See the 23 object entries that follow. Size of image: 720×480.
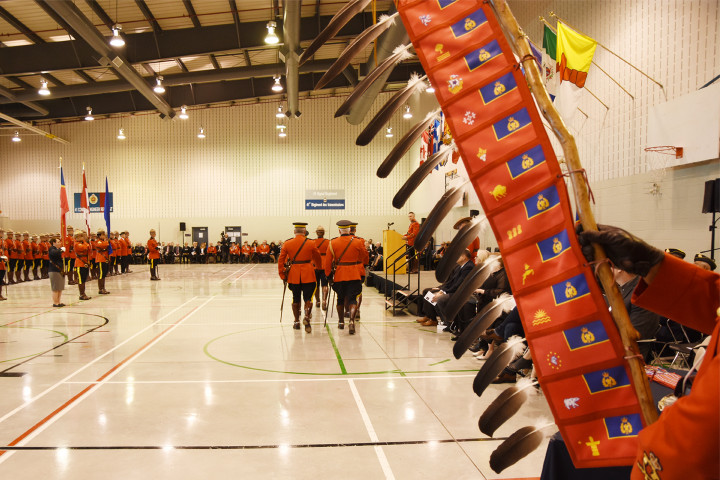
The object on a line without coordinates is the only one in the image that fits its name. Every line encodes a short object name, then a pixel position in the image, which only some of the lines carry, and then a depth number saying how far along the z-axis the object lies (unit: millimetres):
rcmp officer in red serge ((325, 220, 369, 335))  7887
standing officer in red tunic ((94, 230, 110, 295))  12969
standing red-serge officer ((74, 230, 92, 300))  11492
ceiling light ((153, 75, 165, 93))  16188
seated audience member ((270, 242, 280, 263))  26484
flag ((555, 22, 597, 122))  7889
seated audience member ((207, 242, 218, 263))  26391
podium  15100
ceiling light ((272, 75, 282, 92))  17725
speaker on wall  6109
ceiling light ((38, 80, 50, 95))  15215
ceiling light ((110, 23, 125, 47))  11750
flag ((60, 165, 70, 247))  10672
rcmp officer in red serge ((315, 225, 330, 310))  8822
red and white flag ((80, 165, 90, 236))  12602
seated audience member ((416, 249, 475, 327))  6546
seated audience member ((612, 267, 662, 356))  3406
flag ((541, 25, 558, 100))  8852
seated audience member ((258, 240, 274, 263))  26438
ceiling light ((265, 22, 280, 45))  11242
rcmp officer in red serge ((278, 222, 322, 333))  7793
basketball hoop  7152
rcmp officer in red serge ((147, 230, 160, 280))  16531
